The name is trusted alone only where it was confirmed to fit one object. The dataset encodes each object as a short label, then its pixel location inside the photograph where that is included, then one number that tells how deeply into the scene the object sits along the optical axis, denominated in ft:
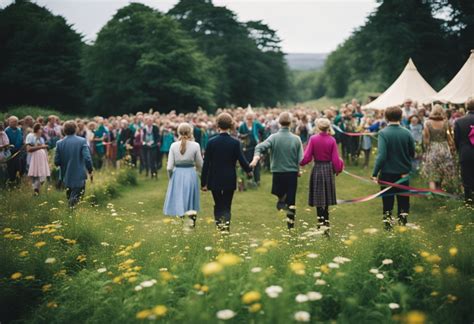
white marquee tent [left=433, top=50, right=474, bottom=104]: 50.60
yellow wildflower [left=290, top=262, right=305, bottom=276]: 12.54
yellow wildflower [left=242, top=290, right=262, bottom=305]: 10.48
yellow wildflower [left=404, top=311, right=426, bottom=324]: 9.45
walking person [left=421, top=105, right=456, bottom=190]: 34.60
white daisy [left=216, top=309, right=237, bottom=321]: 11.09
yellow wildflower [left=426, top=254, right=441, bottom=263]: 14.68
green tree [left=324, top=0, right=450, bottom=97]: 123.13
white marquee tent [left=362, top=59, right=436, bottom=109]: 62.64
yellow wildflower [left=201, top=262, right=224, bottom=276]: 11.00
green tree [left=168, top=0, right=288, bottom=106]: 205.87
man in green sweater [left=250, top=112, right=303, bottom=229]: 26.81
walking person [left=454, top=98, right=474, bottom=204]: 28.25
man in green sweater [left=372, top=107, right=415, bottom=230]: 25.66
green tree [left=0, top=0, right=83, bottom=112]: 130.93
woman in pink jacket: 26.53
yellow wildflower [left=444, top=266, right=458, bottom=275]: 14.43
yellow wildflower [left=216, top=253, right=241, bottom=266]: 11.33
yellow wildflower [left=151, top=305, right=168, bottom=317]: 10.94
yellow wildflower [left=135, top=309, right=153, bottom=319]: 11.54
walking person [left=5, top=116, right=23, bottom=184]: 43.27
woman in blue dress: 26.81
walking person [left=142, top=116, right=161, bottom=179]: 57.52
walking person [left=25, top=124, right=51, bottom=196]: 40.52
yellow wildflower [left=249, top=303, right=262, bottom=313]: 11.30
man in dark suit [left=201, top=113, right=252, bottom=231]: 25.63
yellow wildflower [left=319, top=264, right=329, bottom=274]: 14.39
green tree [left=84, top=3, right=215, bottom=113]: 157.89
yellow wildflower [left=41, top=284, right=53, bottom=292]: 16.58
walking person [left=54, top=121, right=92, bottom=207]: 30.35
